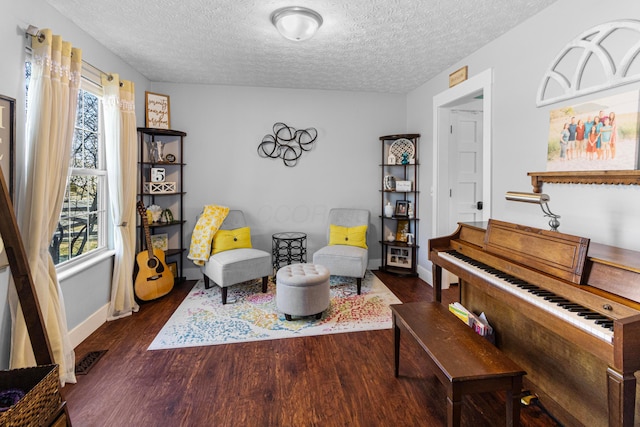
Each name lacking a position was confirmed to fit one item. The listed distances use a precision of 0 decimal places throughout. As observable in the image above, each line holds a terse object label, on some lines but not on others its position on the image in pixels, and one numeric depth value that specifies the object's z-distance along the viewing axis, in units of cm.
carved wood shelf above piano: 170
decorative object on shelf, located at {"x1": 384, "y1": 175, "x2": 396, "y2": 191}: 425
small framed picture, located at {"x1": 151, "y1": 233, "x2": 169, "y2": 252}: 371
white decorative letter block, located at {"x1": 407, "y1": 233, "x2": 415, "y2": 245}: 415
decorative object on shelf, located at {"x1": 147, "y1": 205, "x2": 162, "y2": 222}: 366
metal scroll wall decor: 417
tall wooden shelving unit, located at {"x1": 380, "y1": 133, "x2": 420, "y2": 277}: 415
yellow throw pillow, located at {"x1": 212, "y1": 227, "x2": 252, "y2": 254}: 361
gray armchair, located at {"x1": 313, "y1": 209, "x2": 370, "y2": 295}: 350
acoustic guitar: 323
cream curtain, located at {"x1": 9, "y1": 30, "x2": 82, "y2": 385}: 190
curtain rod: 255
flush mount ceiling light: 222
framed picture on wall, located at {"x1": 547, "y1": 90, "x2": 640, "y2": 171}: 172
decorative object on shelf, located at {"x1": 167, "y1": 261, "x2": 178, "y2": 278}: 380
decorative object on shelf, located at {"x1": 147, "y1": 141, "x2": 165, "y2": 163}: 373
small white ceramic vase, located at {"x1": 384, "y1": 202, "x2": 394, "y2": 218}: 424
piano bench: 131
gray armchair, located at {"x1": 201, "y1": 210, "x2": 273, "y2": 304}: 323
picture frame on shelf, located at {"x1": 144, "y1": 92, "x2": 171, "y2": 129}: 372
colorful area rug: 259
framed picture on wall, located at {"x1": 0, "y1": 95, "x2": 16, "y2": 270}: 176
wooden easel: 150
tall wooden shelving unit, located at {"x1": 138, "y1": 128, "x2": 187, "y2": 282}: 364
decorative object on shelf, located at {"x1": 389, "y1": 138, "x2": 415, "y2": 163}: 417
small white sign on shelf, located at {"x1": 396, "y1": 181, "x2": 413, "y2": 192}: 416
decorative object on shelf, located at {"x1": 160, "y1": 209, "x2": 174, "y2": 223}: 379
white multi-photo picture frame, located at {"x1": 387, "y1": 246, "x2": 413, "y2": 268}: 423
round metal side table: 399
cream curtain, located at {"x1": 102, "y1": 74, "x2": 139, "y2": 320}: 284
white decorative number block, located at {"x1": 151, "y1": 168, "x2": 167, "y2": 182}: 373
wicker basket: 117
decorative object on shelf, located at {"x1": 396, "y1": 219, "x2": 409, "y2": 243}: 426
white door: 374
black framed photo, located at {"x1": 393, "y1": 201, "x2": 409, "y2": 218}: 427
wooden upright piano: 112
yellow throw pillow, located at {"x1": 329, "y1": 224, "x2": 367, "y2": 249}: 394
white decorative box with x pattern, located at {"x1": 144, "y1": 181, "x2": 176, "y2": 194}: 367
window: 250
